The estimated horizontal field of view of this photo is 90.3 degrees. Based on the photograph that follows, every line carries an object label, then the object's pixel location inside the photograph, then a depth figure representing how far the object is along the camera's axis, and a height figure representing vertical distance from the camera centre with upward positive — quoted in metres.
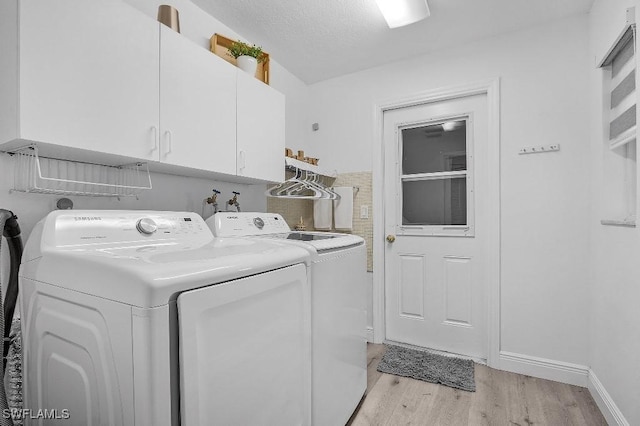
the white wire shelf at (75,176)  1.25 +0.16
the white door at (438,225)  2.55 -0.12
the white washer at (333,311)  1.46 -0.52
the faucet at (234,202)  2.17 +0.06
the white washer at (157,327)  0.77 -0.33
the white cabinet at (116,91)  1.05 +0.49
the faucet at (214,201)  2.02 +0.07
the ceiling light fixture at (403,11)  1.97 +1.28
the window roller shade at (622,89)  1.58 +0.65
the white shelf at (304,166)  2.39 +0.36
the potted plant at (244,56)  1.96 +0.97
